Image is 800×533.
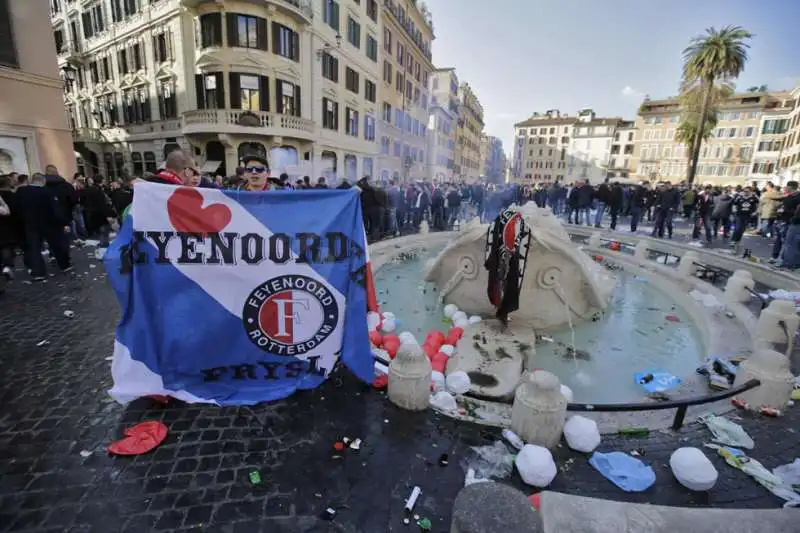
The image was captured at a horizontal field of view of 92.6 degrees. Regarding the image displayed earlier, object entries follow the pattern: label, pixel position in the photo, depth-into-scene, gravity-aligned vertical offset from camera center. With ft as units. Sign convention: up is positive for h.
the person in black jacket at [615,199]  52.01 -0.53
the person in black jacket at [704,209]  46.65 -1.33
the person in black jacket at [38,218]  24.67 -2.97
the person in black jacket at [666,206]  45.52 -1.00
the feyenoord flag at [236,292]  11.51 -3.48
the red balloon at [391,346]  17.27 -7.24
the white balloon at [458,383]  13.61 -6.83
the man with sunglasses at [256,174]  17.89 +0.29
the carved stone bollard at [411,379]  12.24 -6.03
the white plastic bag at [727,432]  11.12 -6.86
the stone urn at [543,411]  10.77 -6.06
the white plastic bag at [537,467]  9.49 -6.75
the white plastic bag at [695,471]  9.29 -6.52
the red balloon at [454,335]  19.27 -7.39
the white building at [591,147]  262.67 +32.97
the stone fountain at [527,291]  17.49 -5.94
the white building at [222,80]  67.36 +19.66
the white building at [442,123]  164.96 +29.20
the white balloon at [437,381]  13.67 -6.92
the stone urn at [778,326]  16.78 -5.44
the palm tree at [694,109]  117.37 +30.25
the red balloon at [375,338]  18.03 -7.11
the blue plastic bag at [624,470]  9.53 -6.96
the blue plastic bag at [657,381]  15.69 -7.61
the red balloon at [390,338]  18.13 -7.10
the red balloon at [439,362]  16.06 -7.36
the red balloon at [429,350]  17.75 -7.51
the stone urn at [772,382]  12.48 -5.75
